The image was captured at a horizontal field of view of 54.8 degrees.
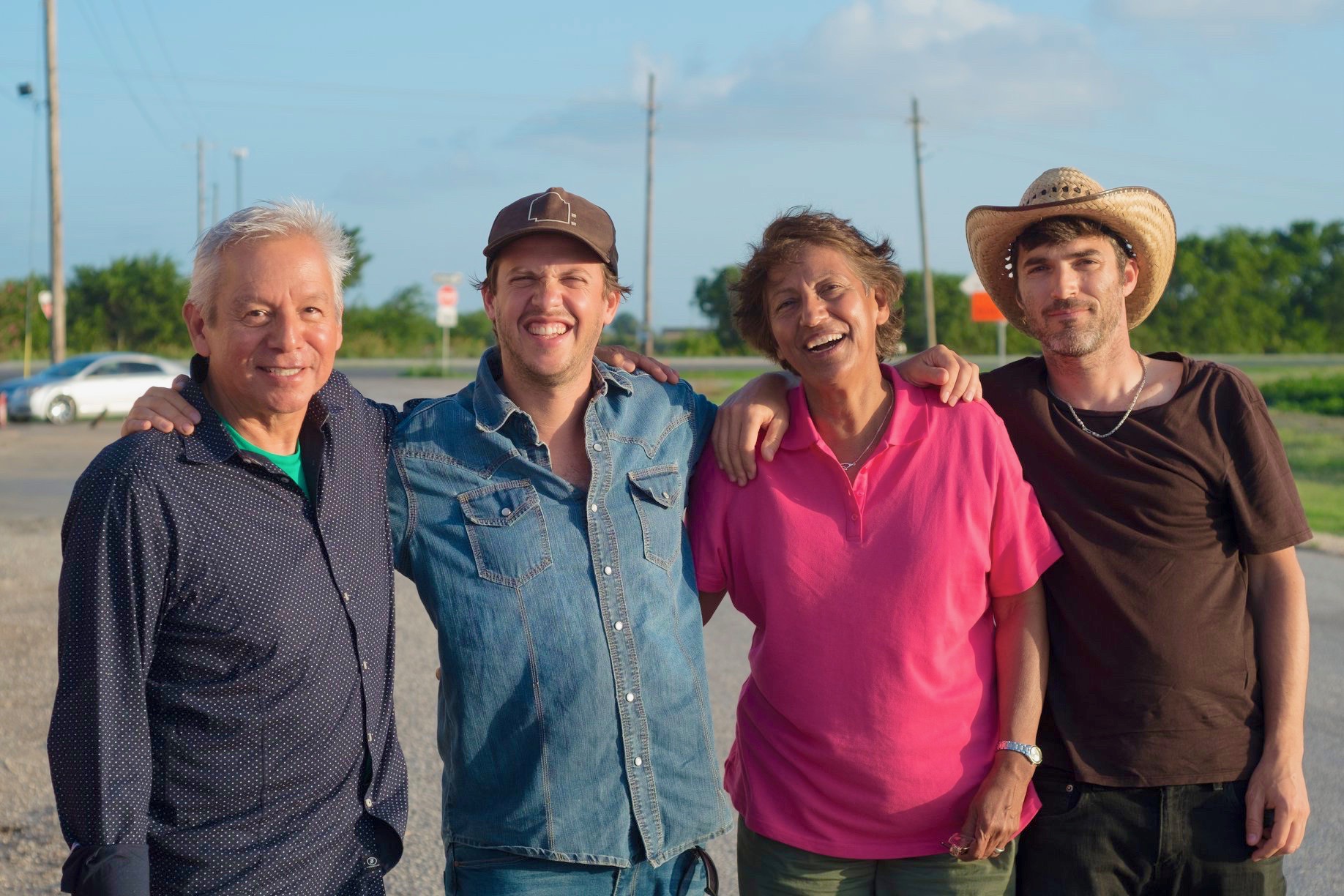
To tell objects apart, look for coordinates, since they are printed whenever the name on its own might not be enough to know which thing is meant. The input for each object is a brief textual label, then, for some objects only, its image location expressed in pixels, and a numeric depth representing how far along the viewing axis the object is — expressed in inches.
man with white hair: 98.0
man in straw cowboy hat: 122.0
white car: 967.6
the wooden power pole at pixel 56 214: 1195.9
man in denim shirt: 118.7
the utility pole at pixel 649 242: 1948.8
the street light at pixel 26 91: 1230.3
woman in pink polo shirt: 121.4
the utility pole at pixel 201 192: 2618.1
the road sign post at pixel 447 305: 1417.3
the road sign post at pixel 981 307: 760.3
